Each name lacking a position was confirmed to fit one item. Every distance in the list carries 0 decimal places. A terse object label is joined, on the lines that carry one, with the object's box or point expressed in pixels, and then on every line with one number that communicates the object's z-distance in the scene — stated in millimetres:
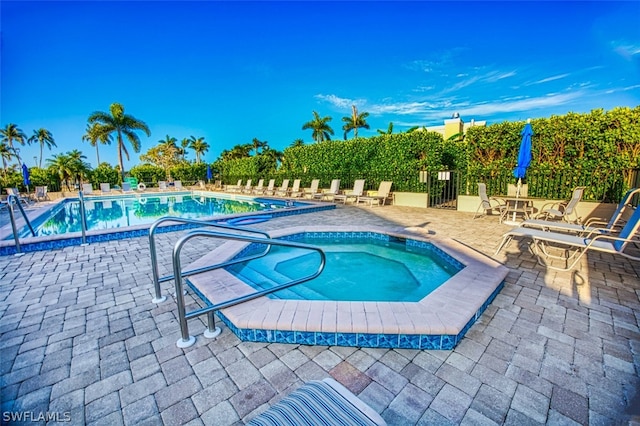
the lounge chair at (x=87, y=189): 20422
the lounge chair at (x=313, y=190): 14609
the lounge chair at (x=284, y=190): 16141
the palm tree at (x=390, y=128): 18242
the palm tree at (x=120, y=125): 23938
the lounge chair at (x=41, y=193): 16594
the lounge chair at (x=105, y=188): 21266
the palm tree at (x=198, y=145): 44219
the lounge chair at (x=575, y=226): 4414
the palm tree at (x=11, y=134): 35375
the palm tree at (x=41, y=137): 38250
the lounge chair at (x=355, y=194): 12352
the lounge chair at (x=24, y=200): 13732
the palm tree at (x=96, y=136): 24344
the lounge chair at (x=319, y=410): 1118
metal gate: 10789
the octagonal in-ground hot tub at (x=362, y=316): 2271
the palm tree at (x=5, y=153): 33022
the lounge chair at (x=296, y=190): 15581
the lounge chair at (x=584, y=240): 3281
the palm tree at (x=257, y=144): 38281
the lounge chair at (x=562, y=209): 6414
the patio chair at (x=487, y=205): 7873
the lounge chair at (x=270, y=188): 17703
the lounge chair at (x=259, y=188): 19067
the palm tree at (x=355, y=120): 25484
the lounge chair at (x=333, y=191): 13670
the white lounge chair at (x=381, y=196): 11727
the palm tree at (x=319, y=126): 26875
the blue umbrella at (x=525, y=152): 7336
